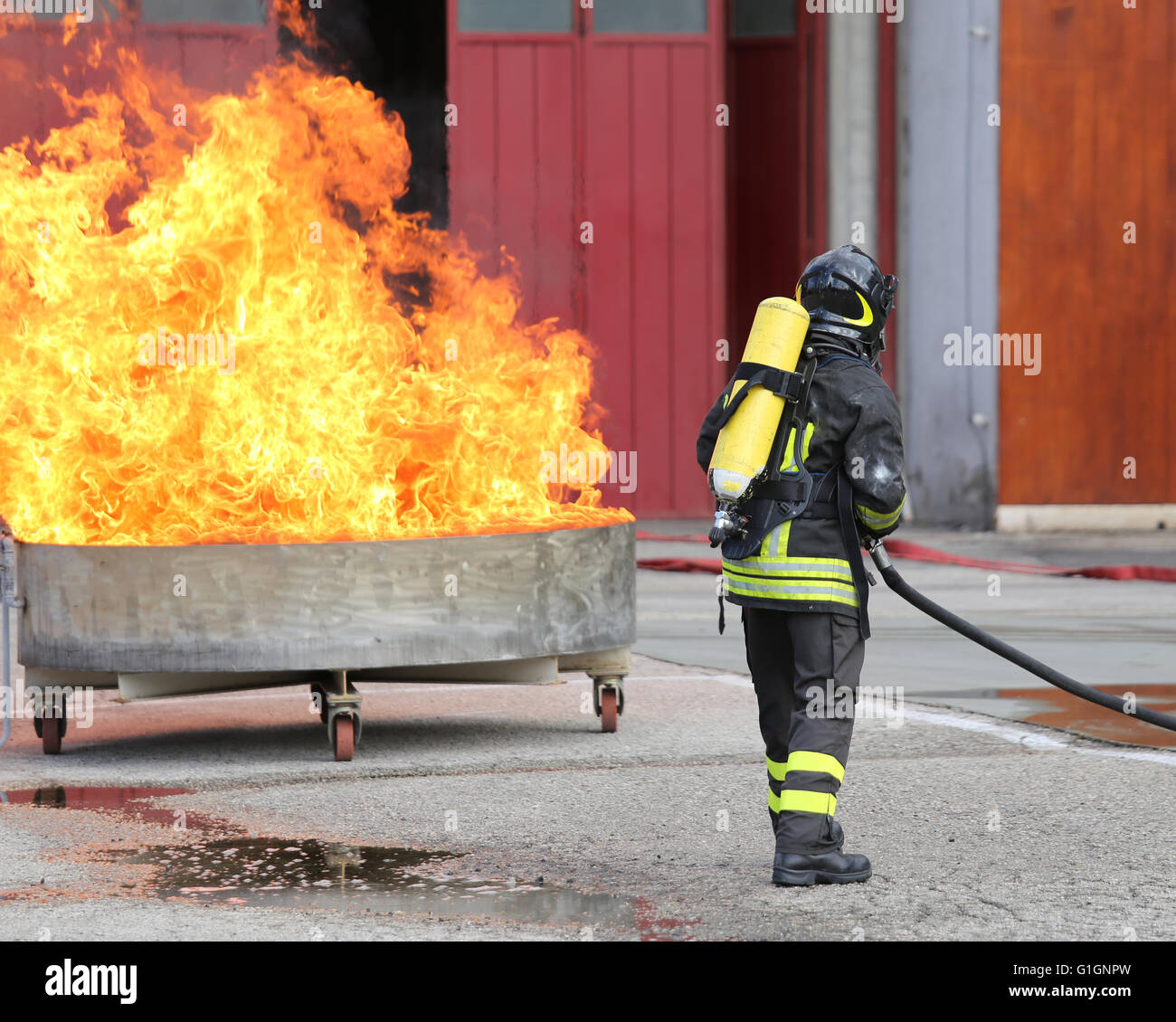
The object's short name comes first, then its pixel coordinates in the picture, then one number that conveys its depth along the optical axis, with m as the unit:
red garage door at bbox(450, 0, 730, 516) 20.52
